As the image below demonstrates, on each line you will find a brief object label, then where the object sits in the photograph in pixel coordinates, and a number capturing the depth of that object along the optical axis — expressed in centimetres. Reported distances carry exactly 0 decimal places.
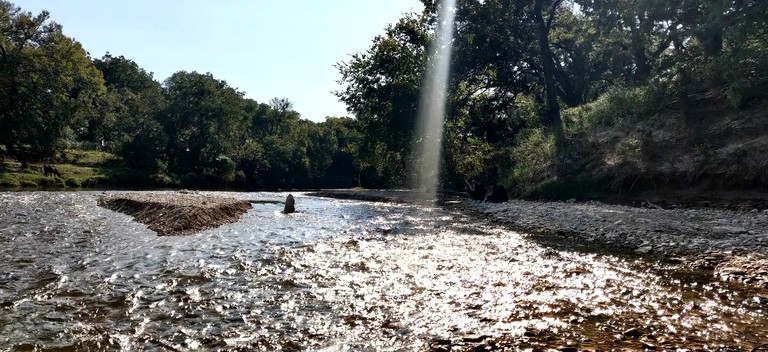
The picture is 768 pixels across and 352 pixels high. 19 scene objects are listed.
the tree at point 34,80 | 5897
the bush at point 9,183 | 5287
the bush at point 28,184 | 5478
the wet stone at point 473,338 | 628
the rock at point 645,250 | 1305
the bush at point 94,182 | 6334
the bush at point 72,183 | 6075
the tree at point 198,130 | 8944
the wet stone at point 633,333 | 621
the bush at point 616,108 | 3516
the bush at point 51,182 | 5786
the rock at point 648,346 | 571
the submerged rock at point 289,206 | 2922
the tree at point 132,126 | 8156
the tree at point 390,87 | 5028
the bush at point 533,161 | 4053
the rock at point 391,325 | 697
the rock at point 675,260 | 1153
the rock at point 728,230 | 1509
